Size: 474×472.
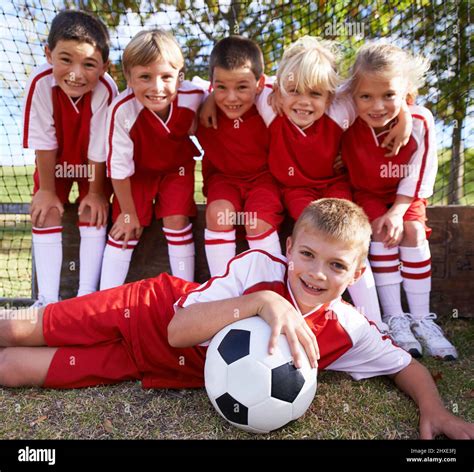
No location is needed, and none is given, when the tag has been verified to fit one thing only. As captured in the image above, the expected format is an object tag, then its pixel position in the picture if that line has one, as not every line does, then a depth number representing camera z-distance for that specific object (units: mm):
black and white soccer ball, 1789
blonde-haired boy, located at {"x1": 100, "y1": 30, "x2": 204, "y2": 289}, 2793
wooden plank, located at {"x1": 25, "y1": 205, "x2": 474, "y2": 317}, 3027
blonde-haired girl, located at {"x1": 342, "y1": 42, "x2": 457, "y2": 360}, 2643
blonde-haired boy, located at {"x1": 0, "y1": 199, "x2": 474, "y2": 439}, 1938
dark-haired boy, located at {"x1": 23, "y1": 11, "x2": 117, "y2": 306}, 2896
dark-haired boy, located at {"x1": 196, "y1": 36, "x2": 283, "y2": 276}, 2787
